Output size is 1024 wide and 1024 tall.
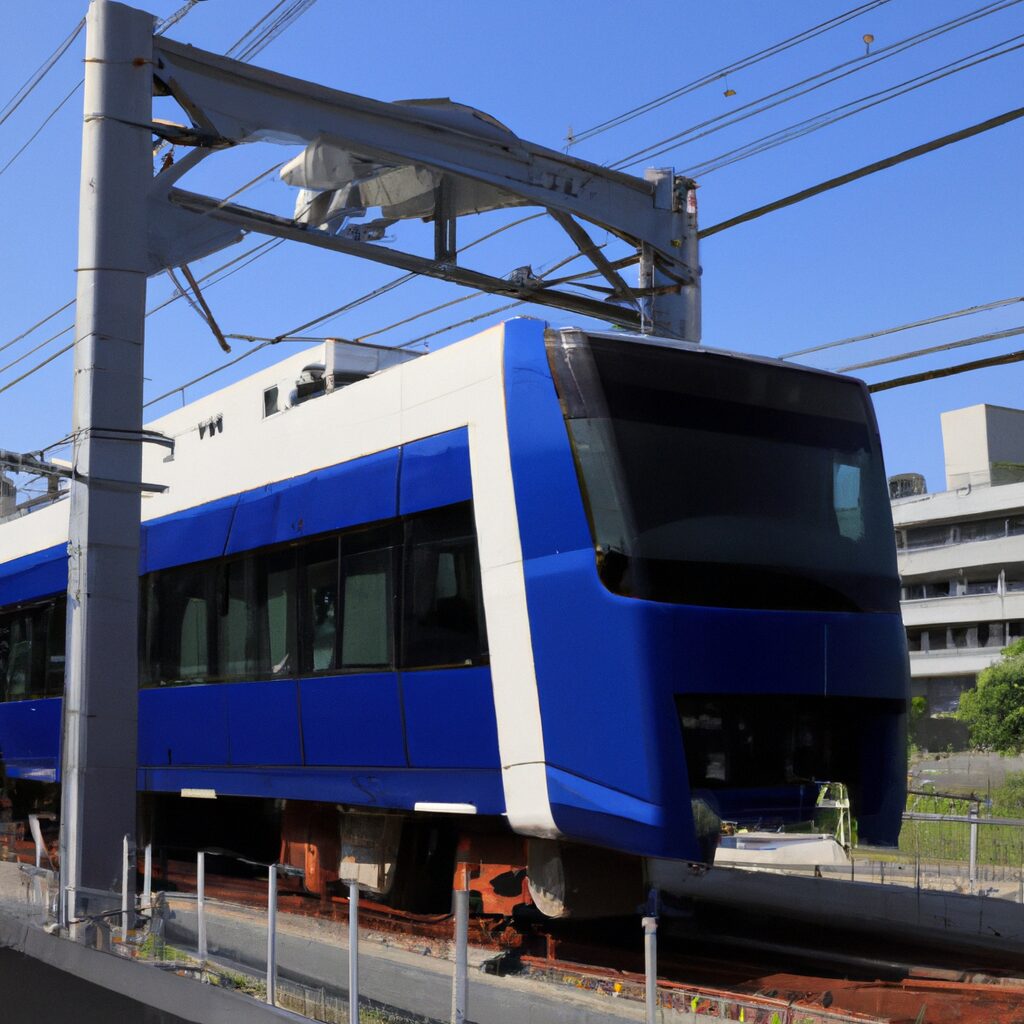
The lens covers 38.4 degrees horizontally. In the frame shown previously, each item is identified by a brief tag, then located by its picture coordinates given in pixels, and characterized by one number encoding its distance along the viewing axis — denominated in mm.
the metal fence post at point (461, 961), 6648
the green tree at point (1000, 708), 58469
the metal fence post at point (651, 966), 6559
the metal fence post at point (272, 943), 7902
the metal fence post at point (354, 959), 7027
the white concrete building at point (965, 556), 73688
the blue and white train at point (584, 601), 8438
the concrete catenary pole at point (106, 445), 10219
